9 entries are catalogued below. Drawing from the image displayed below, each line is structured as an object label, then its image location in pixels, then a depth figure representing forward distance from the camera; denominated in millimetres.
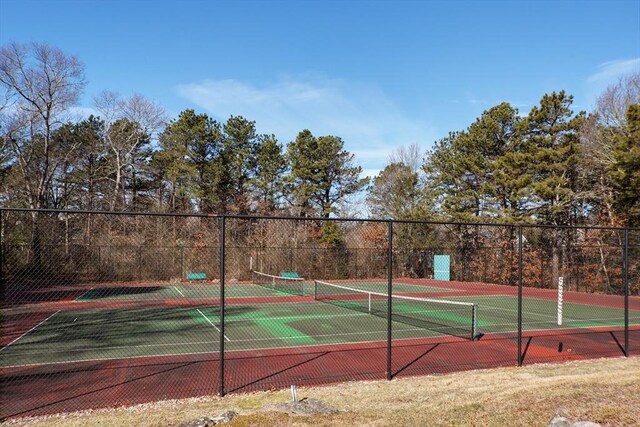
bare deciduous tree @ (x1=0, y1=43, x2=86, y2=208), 32562
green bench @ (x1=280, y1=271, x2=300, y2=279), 26402
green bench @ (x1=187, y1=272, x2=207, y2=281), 22867
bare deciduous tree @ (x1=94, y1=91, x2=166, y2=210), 39469
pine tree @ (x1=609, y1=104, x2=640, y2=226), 23344
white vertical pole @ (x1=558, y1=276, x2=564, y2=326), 13798
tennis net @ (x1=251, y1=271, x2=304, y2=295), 24750
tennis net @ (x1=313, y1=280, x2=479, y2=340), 13961
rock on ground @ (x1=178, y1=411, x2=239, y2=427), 5004
